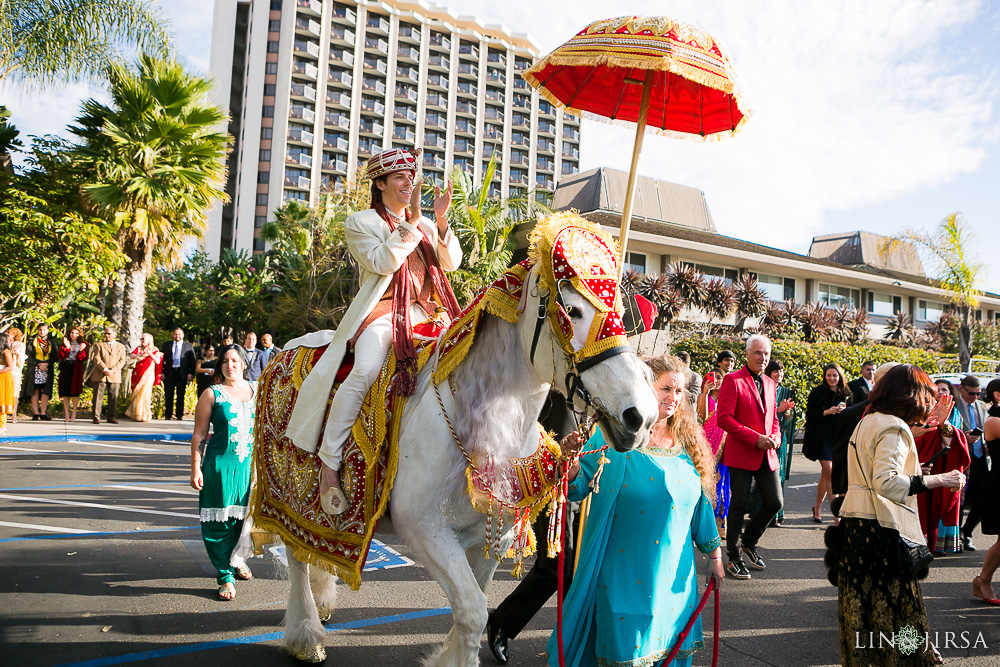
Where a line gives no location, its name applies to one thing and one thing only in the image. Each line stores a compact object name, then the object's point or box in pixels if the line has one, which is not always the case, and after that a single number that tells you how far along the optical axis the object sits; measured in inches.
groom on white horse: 118.0
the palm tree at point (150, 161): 579.8
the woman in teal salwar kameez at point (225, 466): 190.9
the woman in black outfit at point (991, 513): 209.8
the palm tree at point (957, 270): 1018.7
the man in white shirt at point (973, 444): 286.5
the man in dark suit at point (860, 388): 364.8
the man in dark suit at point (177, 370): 601.9
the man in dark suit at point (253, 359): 382.0
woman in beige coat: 132.8
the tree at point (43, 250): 515.2
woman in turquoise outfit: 113.8
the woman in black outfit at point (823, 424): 335.0
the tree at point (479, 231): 629.9
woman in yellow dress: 436.8
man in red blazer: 236.2
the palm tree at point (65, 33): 519.2
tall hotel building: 2295.8
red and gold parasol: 143.4
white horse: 101.7
